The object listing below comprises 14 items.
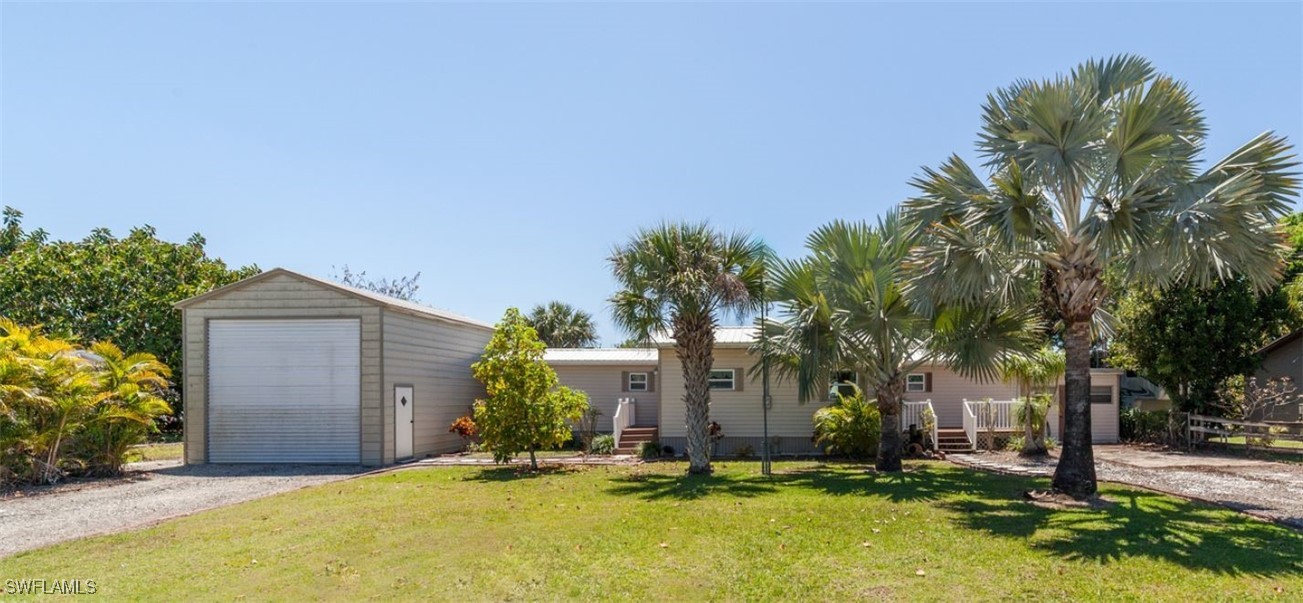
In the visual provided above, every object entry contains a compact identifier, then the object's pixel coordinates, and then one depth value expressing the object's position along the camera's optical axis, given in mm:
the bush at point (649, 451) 18375
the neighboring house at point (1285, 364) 22578
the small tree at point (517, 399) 15281
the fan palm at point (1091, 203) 9680
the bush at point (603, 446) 19250
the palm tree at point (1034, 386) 17375
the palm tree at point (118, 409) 15484
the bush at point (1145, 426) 20969
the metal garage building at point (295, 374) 17359
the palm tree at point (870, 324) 13680
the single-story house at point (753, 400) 19344
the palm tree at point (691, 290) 13938
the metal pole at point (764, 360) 14656
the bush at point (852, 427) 17594
